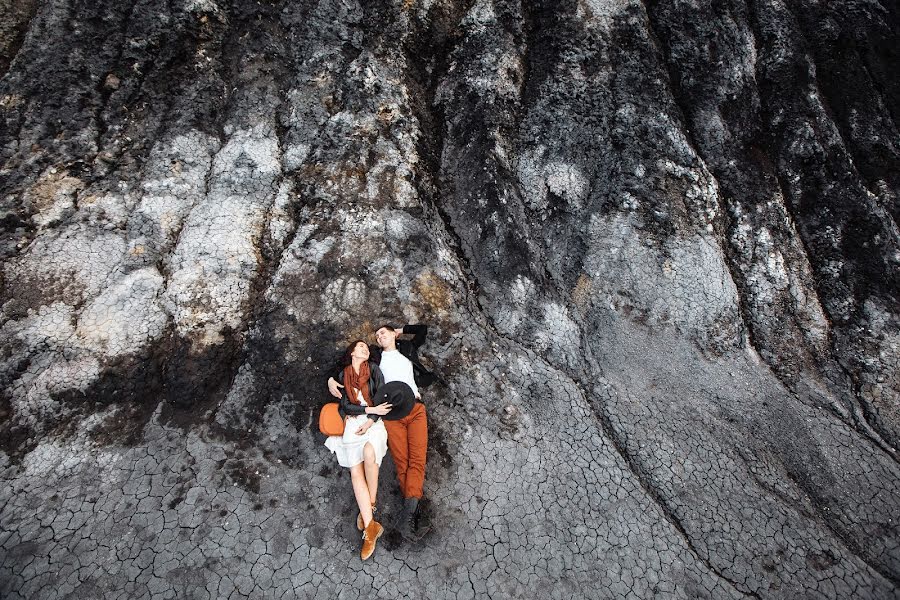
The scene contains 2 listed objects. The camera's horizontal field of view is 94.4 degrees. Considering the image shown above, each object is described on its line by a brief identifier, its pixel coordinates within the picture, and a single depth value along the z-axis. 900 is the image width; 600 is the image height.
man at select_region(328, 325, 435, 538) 3.62
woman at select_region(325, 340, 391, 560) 3.56
